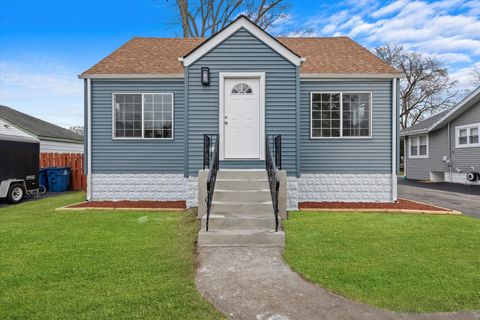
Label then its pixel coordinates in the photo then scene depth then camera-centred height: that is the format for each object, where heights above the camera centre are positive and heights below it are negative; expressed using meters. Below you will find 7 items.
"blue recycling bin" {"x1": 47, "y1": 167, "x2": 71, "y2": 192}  12.41 -0.87
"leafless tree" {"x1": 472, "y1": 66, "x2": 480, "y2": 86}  29.14 +8.35
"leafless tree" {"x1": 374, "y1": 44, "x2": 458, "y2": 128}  30.47 +7.88
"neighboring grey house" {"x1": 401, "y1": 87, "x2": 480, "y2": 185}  14.25 +0.77
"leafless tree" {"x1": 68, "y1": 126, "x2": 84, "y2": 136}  43.26 +4.47
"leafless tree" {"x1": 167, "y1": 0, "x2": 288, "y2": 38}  18.41 +9.33
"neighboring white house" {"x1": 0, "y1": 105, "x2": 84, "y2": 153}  17.31 +1.69
